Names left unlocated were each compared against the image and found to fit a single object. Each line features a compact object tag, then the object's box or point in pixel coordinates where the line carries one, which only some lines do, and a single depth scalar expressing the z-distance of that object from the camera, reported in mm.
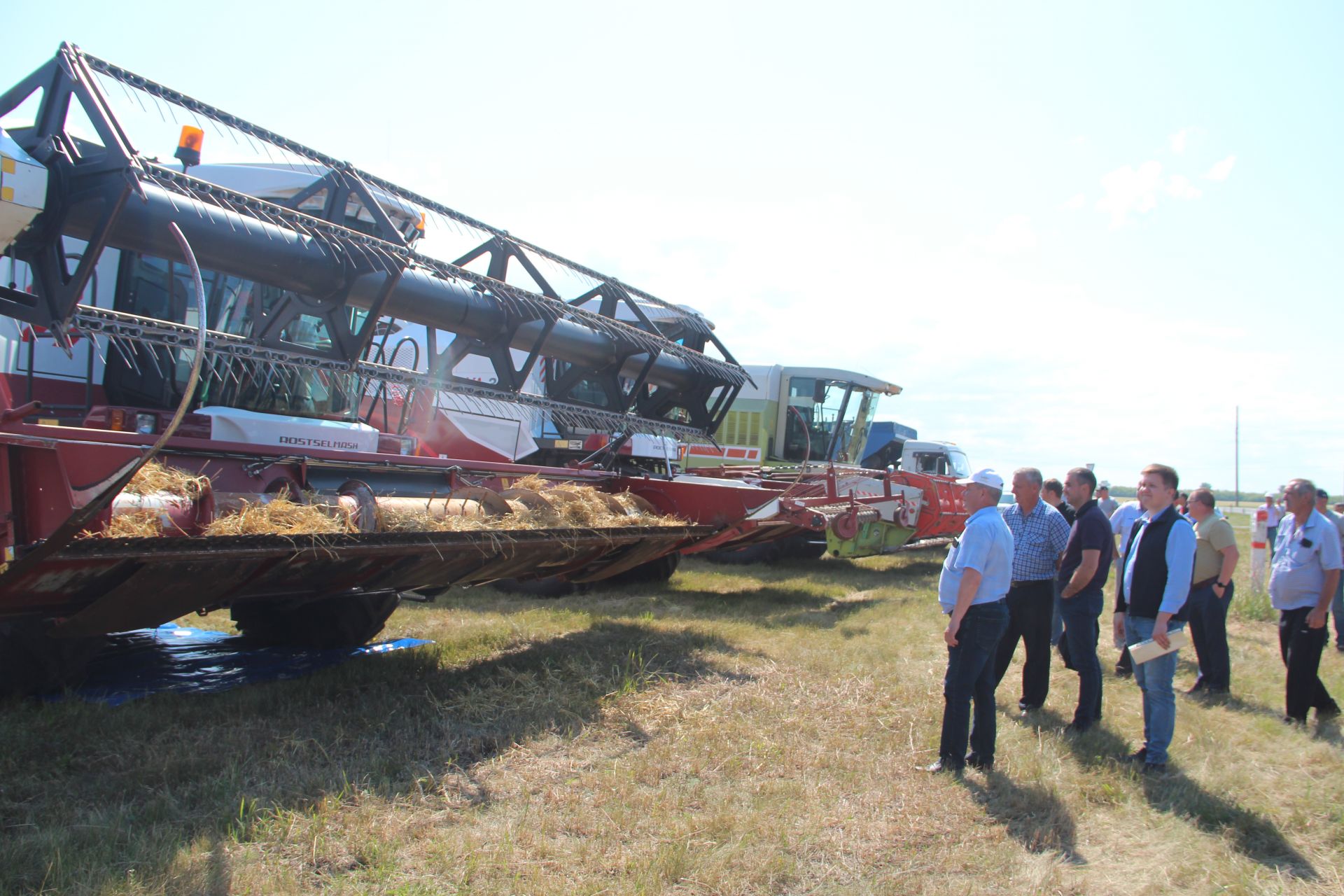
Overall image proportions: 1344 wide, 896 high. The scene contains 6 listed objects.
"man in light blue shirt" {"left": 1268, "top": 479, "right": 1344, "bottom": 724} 5254
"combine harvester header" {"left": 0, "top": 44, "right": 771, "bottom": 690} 3537
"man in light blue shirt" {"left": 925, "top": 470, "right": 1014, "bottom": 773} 4164
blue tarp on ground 4840
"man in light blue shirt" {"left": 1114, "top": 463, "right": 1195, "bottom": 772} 4301
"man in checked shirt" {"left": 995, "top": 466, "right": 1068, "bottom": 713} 5184
